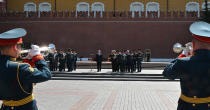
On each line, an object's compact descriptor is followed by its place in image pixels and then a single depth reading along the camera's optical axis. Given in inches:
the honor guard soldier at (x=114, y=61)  753.0
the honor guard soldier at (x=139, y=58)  736.3
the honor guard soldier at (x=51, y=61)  760.0
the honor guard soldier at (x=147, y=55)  1111.0
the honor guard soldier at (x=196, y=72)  125.4
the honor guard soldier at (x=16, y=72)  126.1
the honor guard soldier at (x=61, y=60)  758.2
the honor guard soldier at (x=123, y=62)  741.9
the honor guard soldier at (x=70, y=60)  753.6
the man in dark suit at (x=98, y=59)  757.9
